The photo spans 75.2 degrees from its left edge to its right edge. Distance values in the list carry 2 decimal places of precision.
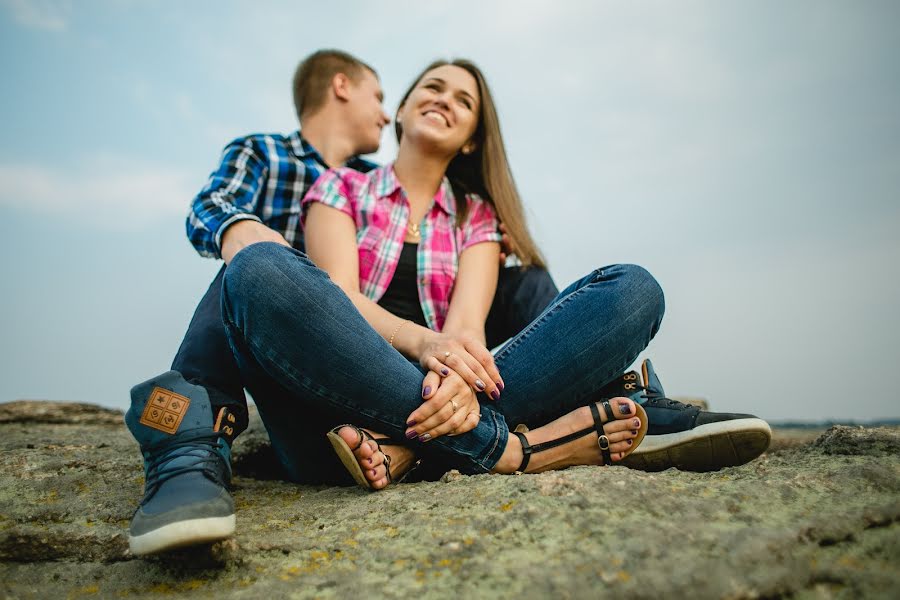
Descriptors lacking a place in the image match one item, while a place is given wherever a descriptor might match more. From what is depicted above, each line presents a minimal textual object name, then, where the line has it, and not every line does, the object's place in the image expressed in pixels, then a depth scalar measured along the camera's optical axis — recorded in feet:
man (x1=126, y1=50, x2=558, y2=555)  4.30
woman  5.31
